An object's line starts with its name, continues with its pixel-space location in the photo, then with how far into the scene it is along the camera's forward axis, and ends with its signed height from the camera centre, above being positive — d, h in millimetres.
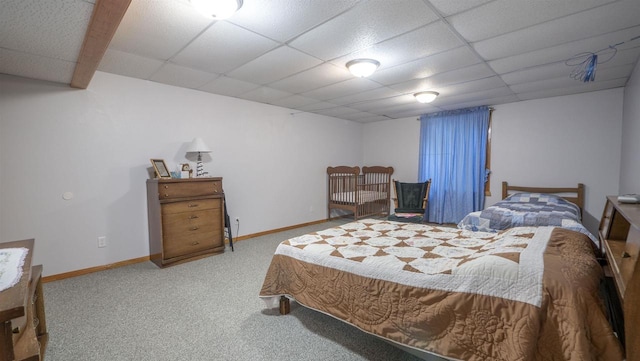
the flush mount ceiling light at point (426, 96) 3620 +985
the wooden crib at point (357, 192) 5090 -518
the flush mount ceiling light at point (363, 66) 2543 +985
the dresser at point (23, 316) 891 -600
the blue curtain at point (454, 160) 4543 +109
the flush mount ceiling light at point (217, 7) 1613 +1011
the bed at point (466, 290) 1068 -626
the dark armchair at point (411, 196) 4625 -543
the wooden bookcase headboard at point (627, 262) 905 -447
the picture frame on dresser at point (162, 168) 3225 +8
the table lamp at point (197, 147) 3383 +282
